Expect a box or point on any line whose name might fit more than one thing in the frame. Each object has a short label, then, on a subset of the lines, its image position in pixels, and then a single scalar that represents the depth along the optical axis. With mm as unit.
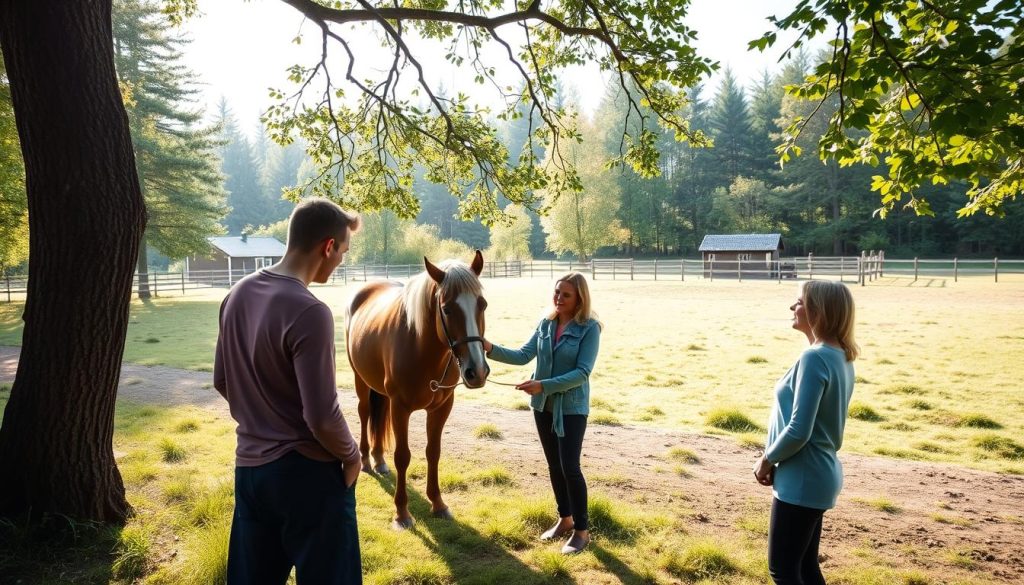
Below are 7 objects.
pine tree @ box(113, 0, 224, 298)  23812
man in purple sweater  1877
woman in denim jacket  3439
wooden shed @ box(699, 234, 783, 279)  34522
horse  3525
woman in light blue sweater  2312
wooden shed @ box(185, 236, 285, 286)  43562
